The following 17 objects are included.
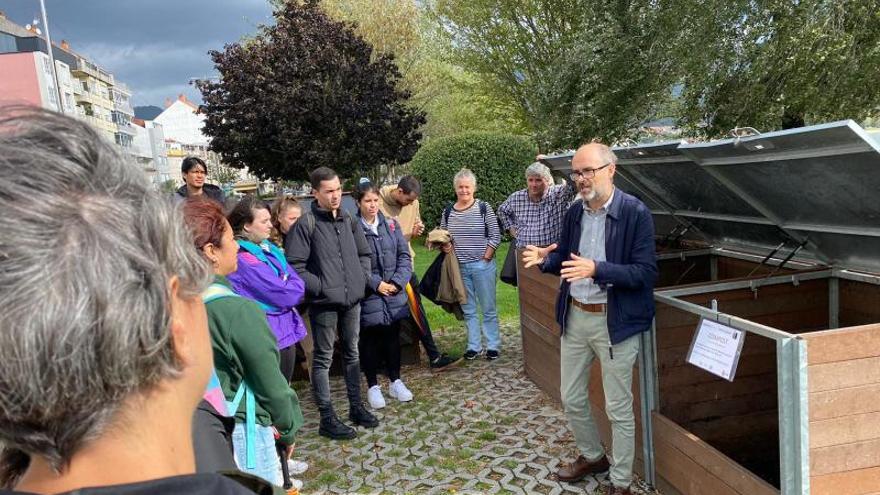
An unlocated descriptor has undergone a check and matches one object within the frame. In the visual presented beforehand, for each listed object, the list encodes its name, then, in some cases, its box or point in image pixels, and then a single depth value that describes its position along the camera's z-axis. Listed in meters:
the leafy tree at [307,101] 16.34
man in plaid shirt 5.88
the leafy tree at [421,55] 24.05
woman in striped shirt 6.49
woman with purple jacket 4.04
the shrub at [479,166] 14.55
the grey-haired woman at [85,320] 0.73
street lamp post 19.56
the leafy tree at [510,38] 19.92
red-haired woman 2.59
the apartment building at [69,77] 60.81
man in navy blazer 3.42
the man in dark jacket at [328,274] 4.77
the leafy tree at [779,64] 11.55
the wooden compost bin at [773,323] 2.52
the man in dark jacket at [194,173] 6.41
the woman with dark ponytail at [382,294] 5.48
